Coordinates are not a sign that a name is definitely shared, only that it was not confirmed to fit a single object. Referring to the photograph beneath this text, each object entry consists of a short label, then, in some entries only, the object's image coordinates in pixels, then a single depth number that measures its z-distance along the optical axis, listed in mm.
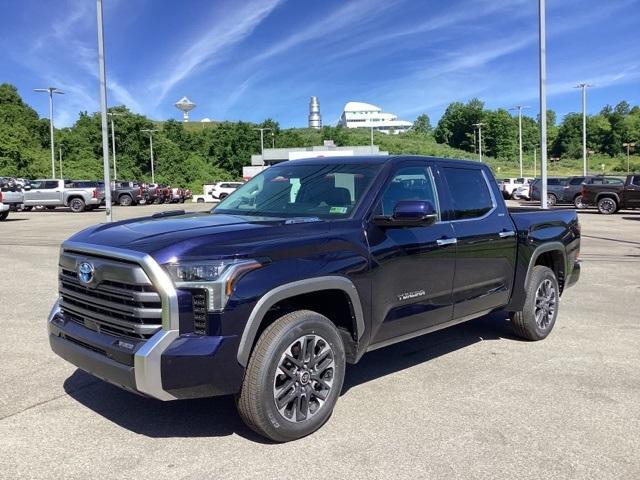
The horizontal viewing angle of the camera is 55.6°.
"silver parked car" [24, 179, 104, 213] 33375
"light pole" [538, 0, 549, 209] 18031
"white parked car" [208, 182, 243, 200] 46438
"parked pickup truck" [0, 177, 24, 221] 24719
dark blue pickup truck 3359
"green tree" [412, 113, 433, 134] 177250
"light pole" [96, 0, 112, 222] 15156
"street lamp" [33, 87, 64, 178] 44512
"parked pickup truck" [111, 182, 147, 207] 39844
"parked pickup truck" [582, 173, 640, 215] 26109
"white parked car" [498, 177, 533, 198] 44331
